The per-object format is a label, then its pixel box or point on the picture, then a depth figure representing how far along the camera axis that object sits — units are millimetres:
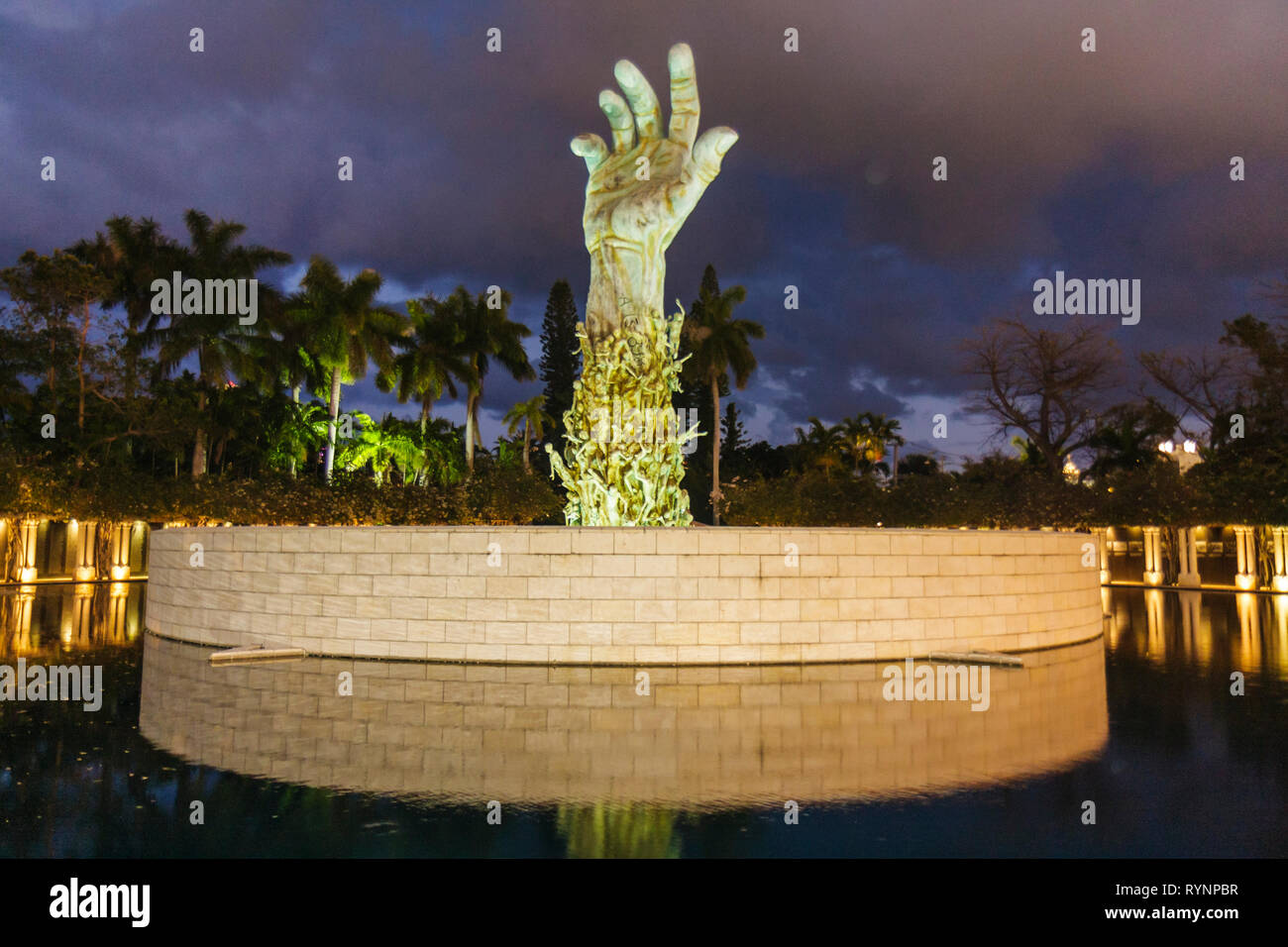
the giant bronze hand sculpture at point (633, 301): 13977
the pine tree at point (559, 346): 53188
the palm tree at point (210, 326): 31828
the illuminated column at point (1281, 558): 24359
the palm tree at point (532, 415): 52250
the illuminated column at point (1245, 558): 25562
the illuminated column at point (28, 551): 26266
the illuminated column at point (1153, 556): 28875
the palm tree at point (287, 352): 34781
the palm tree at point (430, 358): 39719
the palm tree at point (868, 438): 55250
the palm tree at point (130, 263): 33312
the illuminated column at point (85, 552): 28188
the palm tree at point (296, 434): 36750
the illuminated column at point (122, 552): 29125
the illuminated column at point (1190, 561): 27672
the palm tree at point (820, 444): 52688
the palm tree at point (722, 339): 41812
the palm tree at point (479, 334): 40469
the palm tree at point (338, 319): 35281
